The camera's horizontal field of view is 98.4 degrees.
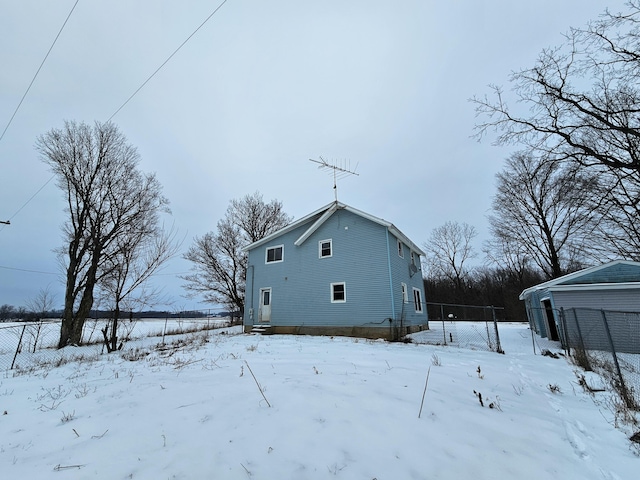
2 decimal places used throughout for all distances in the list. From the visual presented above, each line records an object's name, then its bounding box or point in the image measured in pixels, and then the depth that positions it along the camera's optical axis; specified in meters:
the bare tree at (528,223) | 19.62
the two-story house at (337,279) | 13.05
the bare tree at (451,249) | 35.97
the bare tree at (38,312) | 12.90
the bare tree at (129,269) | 12.01
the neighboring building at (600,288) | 11.25
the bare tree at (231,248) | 26.72
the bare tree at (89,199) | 14.09
